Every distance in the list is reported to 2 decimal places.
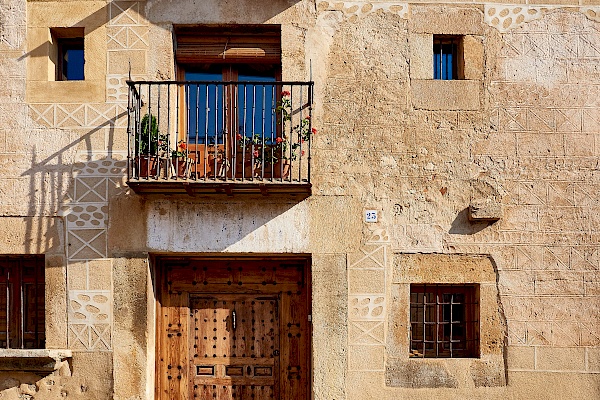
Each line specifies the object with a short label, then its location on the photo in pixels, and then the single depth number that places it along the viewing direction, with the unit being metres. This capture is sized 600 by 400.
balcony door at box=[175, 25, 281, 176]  6.07
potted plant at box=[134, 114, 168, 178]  5.67
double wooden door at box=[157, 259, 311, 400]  6.06
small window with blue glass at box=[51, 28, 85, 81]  6.15
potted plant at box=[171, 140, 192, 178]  5.74
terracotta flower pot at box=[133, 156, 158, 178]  5.66
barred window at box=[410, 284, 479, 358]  5.97
